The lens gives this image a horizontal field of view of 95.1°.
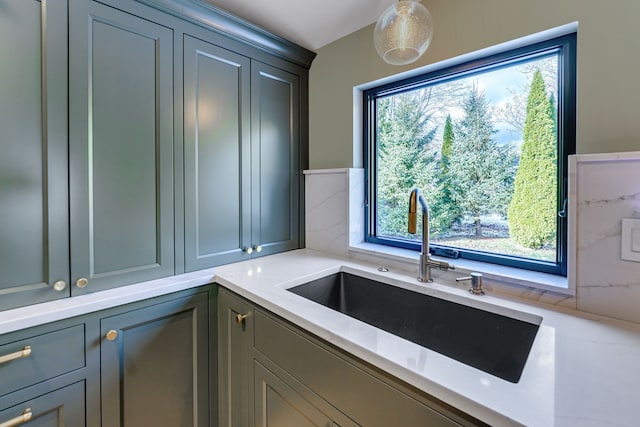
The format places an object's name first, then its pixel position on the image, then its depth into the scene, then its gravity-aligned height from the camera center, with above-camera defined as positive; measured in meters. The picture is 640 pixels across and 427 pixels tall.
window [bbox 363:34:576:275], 1.13 +0.27
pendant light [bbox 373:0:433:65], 0.98 +0.62
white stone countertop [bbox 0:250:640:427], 0.54 -0.36
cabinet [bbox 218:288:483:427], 0.68 -0.51
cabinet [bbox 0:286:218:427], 0.93 -0.58
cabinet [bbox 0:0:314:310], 1.01 +0.29
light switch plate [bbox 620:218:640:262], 0.87 -0.09
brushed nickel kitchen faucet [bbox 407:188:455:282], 1.24 -0.09
